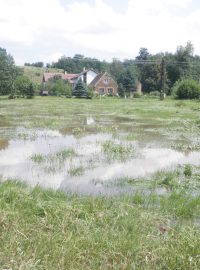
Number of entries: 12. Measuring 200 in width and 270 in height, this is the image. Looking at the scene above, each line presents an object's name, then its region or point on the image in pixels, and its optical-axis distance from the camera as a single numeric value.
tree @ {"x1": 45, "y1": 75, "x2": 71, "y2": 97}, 56.37
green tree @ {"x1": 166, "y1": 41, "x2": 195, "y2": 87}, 62.73
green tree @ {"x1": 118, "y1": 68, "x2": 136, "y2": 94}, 63.91
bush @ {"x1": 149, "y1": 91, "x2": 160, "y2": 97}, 61.42
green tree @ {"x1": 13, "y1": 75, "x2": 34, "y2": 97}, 50.37
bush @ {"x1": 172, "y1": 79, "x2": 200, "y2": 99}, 41.69
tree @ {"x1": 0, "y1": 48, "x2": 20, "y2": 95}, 51.82
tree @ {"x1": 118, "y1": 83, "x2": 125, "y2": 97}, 63.43
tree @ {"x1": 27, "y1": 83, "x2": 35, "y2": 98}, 49.75
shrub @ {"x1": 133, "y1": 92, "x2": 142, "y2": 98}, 57.40
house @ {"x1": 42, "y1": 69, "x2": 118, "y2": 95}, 68.33
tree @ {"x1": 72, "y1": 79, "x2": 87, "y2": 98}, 53.61
